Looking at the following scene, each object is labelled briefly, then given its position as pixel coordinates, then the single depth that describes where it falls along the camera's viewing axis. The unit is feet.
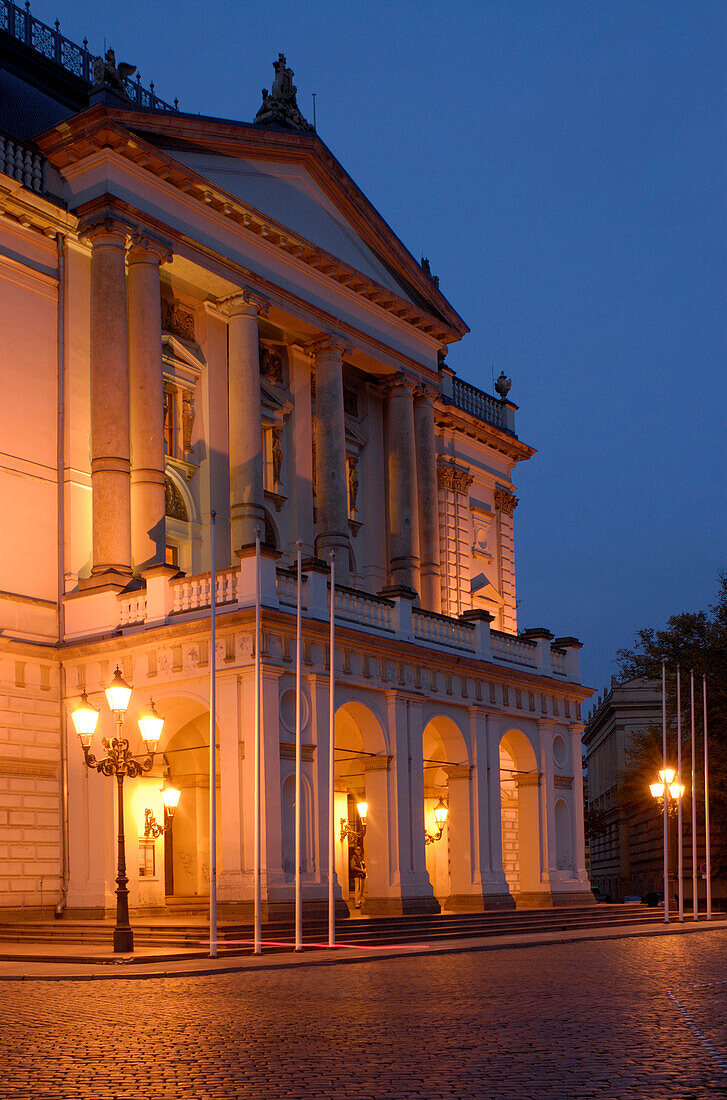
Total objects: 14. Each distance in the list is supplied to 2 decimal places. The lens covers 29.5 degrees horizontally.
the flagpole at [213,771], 80.08
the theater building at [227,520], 103.50
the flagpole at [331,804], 86.84
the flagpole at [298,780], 84.33
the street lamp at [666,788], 126.21
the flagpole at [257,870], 81.30
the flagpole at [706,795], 135.33
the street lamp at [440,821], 136.15
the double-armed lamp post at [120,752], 76.59
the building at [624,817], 249.75
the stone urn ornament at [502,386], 188.12
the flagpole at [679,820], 128.87
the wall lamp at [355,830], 124.06
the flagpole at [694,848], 132.16
